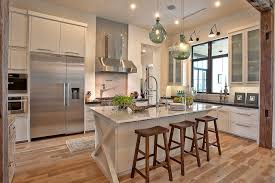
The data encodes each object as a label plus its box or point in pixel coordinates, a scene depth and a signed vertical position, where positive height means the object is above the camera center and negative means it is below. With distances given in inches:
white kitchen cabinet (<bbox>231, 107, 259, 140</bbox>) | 157.5 -30.5
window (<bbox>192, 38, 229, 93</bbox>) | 209.3 +32.3
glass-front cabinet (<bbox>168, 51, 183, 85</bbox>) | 248.8 +27.5
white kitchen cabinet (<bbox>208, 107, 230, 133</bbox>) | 179.4 -30.3
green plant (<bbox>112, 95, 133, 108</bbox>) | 113.0 -7.4
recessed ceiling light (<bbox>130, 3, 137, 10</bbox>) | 170.4 +86.4
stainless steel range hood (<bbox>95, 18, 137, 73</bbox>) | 198.7 +51.7
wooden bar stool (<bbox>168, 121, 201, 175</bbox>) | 102.3 -27.3
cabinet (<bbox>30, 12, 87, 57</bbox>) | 152.3 +52.2
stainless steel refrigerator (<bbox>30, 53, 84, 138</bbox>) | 153.4 -5.1
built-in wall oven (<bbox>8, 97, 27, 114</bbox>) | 144.5 -13.6
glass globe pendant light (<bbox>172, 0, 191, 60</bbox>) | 131.4 +31.3
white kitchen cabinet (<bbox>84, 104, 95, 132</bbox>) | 182.9 -33.4
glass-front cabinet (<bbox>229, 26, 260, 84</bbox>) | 165.6 +36.3
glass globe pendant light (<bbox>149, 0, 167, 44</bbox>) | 119.3 +40.2
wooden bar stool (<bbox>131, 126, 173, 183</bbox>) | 87.7 -30.6
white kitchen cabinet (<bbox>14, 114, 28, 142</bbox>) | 147.1 -33.0
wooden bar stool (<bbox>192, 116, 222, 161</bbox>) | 119.7 -29.6
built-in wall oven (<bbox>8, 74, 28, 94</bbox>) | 144.8 +5.4
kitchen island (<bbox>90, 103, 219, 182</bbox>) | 93.3 -27.5
